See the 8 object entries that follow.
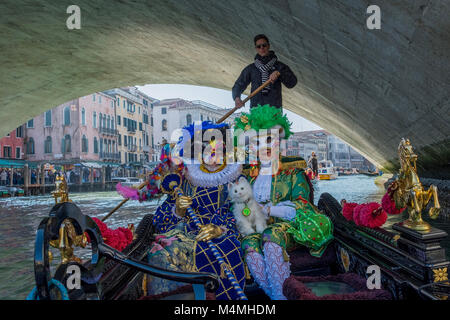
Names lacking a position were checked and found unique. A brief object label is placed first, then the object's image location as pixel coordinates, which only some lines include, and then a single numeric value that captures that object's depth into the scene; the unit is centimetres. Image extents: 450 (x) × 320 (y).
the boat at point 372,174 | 3722
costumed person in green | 231
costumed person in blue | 218
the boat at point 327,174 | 3303
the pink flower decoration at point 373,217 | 246
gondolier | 373
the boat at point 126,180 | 2936
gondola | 117
